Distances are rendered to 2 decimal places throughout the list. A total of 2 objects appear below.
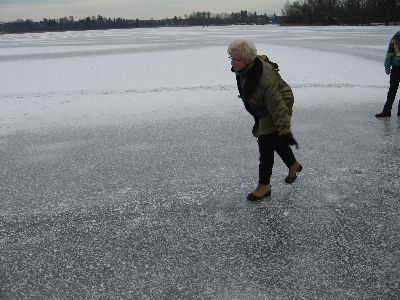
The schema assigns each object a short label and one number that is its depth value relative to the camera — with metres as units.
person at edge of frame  6.04
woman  2.96
